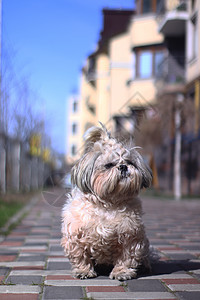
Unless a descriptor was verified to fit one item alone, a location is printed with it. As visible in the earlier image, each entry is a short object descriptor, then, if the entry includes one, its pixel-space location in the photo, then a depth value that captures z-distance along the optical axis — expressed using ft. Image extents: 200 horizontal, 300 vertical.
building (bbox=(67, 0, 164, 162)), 77.30
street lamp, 54.49
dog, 11.06
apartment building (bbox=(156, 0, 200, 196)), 55.67
